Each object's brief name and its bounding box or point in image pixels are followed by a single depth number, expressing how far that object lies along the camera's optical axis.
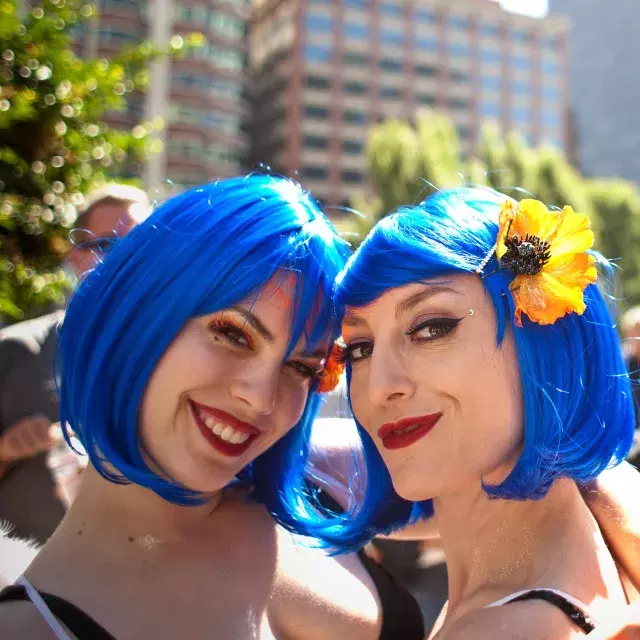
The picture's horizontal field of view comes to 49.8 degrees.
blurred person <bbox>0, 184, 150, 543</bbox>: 2.07
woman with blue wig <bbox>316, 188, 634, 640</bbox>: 1.30
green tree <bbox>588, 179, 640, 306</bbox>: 23.92
